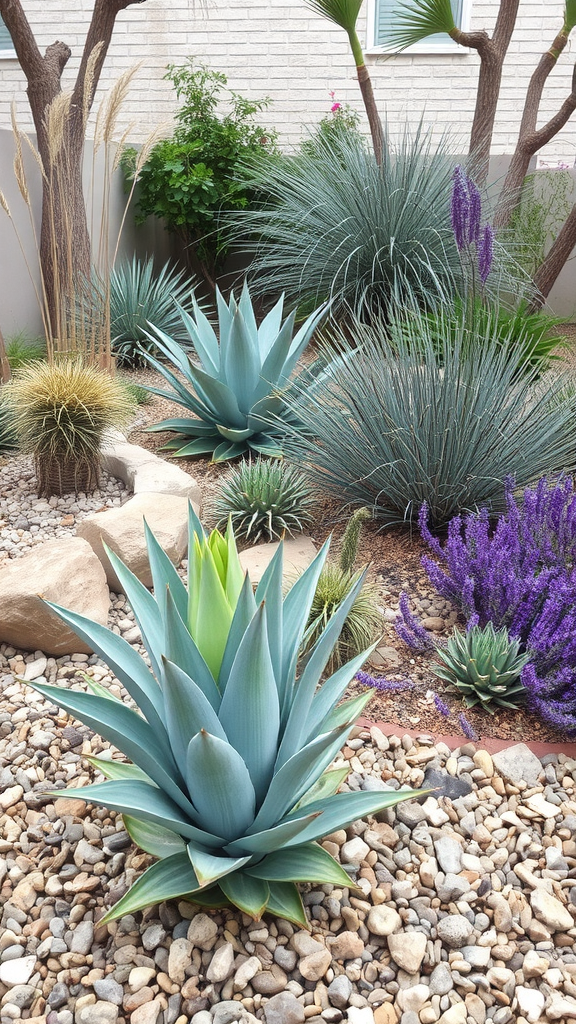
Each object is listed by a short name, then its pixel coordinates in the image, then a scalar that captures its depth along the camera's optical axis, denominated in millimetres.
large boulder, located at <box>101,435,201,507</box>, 3422
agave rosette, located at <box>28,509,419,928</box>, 1312
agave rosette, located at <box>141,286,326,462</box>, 3961
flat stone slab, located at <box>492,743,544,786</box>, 1916
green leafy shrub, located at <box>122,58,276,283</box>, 7023
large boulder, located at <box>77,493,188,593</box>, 2793
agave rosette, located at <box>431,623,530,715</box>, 2076
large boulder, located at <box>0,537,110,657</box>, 2350
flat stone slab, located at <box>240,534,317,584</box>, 2764
